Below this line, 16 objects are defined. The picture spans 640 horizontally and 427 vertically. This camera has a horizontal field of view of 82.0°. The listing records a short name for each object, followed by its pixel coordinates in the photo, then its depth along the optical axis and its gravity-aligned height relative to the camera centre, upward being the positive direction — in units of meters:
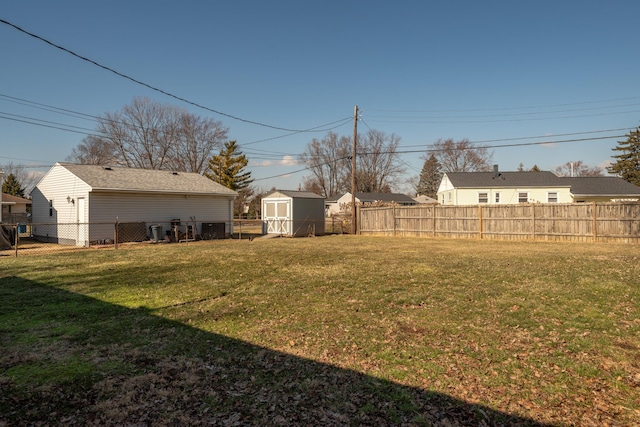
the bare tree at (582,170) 66.00 +8.32
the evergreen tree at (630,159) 47.47 +7.27
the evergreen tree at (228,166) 45.56 +6.55
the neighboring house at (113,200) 17.56 +1.01
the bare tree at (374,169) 60.66 +8.09
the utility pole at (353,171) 23.03 +2.93
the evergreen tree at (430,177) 66.12 +7.29
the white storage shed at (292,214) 22.97 +0.27
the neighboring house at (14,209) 27.98 +1.08
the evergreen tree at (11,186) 43.91 +4.11
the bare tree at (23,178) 55.97 +6.75
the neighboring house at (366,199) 51.17 +2.68
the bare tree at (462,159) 55.47 +8.89
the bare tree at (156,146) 40.47 +8.36
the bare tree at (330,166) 62.59 +8.92
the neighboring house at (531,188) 29.55 +2.27
